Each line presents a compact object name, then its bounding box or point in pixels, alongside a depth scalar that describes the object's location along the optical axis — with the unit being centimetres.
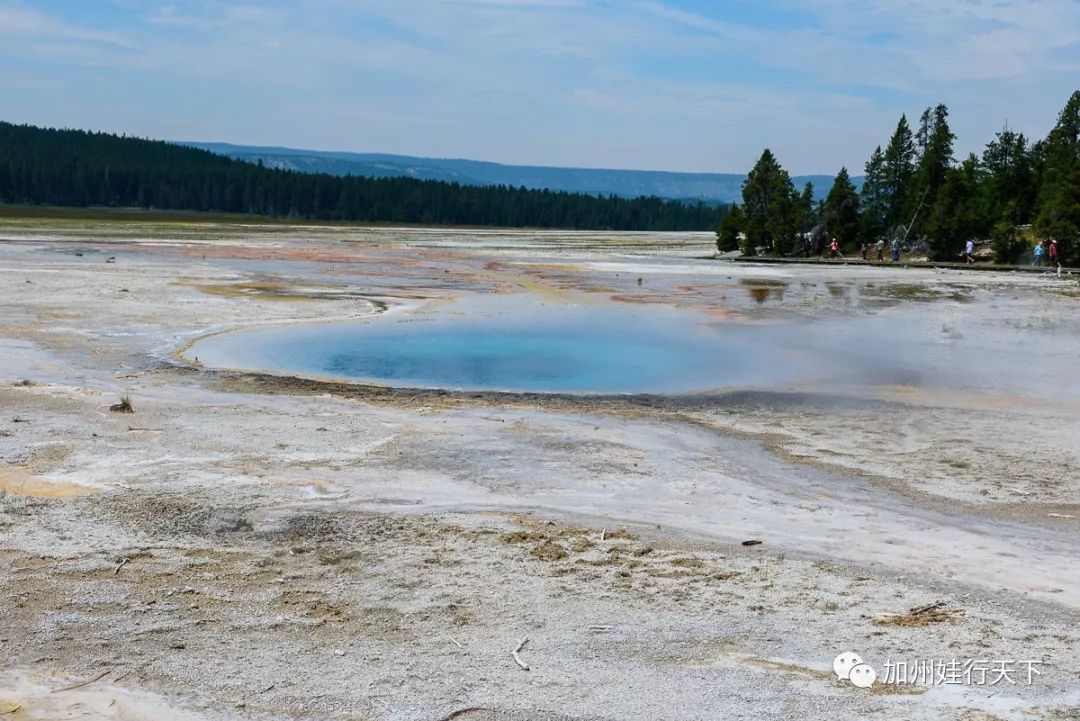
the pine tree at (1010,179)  6412
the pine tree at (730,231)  6350
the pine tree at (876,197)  6381
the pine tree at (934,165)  6062
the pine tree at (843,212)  6175
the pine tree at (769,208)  6100
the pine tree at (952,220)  5556
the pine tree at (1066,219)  4962
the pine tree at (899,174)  6431
